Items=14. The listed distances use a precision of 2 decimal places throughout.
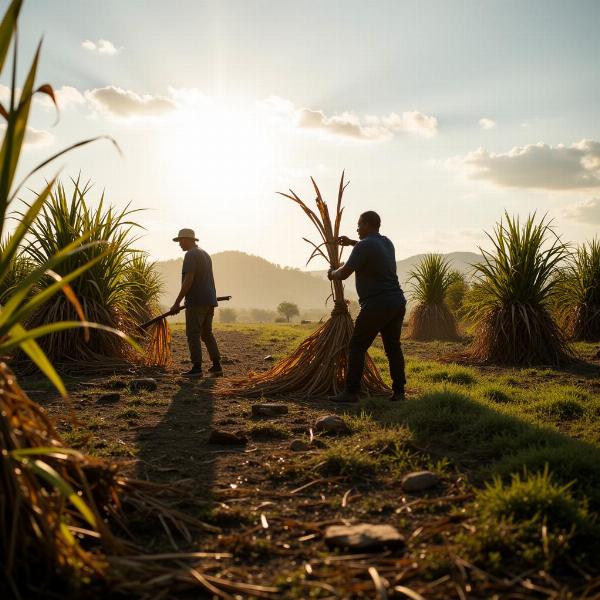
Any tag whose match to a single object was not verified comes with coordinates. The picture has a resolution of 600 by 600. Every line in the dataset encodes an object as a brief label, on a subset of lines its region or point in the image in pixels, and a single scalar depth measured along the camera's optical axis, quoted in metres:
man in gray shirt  7.64
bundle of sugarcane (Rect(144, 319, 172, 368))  7.98
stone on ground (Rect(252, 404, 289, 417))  5.08
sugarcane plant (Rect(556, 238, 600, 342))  11.13
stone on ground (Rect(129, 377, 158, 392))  6.29
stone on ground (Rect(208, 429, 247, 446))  4.08
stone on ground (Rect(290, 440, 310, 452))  3.88
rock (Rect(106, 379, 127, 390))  6.34
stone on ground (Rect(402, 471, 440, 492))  3.07
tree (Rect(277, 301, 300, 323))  47.26
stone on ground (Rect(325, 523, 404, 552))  2.35
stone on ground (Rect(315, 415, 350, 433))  4.31
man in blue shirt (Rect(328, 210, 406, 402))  5.55
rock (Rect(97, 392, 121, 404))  5.59
